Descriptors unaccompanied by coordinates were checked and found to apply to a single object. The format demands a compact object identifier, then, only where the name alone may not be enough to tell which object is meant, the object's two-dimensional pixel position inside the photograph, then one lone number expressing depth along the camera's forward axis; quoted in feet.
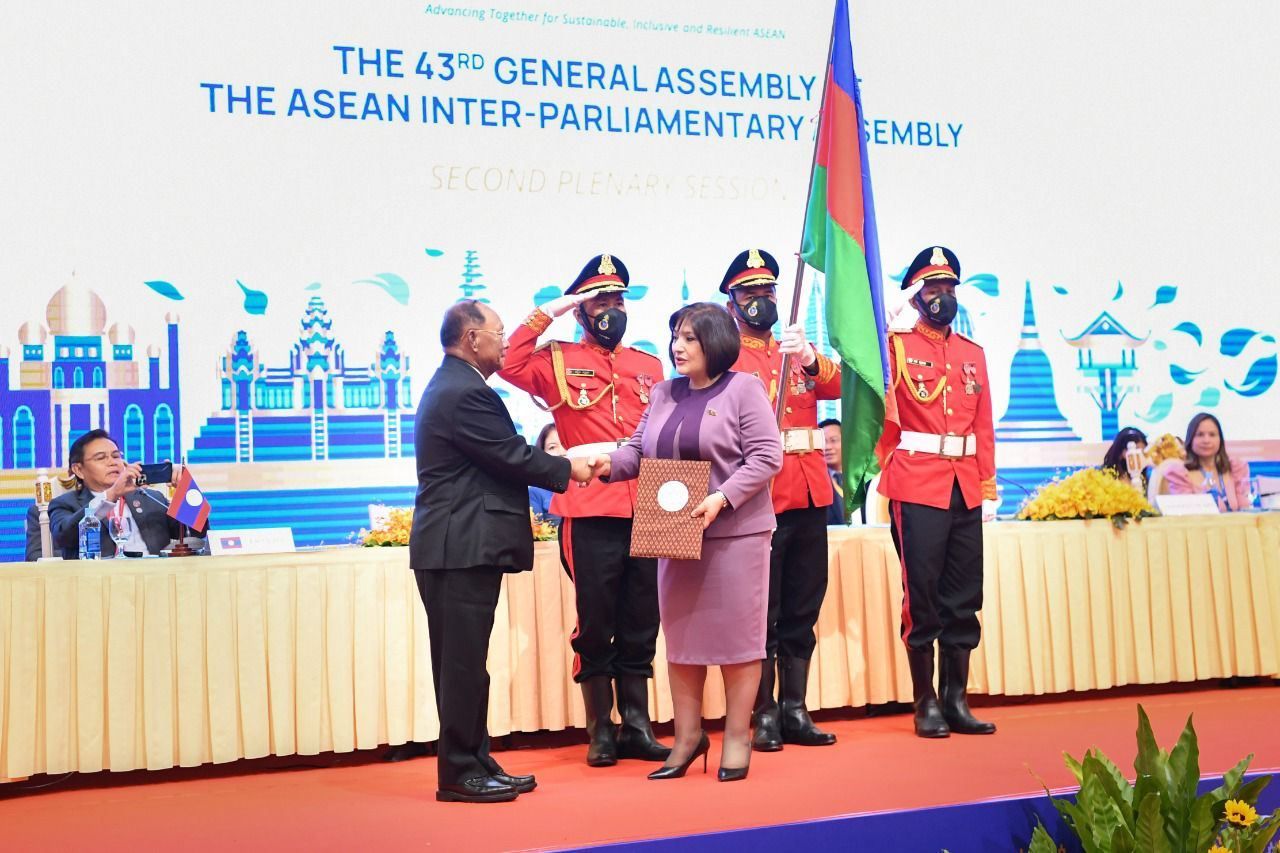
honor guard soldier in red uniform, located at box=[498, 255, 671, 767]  14.10
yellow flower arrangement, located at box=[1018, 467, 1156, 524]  17.49
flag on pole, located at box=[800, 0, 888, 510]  14.93
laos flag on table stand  14.79
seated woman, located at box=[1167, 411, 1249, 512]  21.26
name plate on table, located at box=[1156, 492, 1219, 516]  18.26
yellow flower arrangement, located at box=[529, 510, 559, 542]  15.98
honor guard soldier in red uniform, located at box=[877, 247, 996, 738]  15.05
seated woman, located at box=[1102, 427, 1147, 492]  20.95
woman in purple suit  12.45
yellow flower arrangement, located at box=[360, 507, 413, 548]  15.31
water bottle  15.37
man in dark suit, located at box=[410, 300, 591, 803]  12.10
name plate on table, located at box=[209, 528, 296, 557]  14.65
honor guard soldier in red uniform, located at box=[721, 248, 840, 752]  14.74
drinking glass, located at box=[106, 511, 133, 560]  15.48
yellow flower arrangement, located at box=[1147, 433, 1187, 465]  21.62
